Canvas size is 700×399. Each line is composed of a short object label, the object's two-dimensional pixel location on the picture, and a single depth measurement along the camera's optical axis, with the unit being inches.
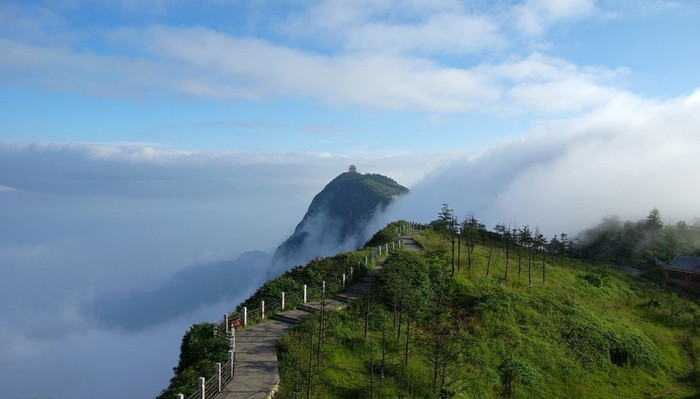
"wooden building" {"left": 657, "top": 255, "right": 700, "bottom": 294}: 2342.5
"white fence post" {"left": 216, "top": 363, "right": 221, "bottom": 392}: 662.5
